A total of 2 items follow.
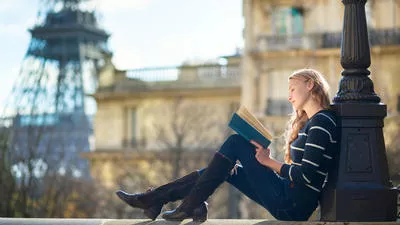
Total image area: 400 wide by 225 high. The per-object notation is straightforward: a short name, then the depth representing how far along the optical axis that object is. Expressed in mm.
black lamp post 10993
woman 10923
